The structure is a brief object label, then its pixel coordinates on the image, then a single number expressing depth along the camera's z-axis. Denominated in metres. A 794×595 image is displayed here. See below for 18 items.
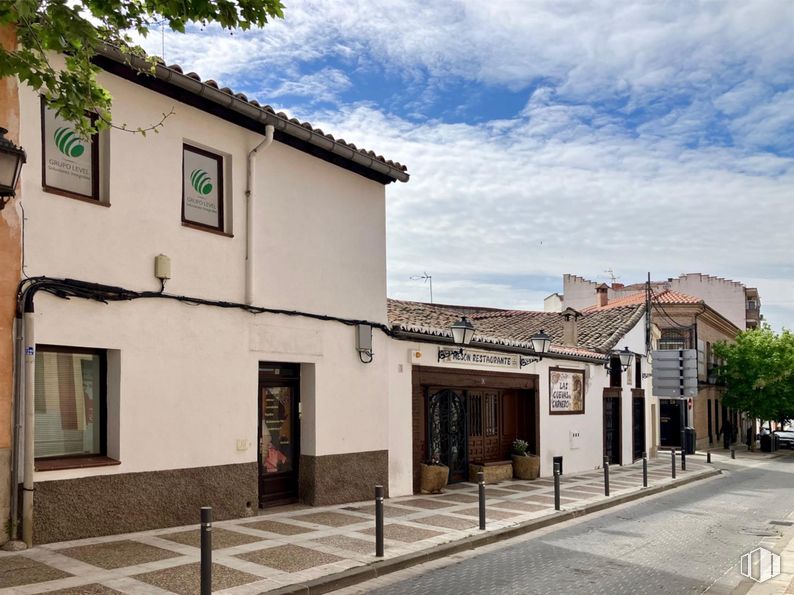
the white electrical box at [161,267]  9.72
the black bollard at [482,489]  10.69
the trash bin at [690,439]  28.03
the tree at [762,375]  35.34
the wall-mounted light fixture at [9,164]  7.00
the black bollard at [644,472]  17.30
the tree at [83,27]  5.87
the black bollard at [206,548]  6.26
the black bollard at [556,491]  12.97
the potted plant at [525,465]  18.03
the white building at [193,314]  8.73
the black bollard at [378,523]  8.61
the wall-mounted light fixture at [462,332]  14.57
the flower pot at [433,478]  14.69
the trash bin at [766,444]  35.94
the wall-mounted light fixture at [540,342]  18.02
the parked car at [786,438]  39.19
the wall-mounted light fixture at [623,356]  23.86
